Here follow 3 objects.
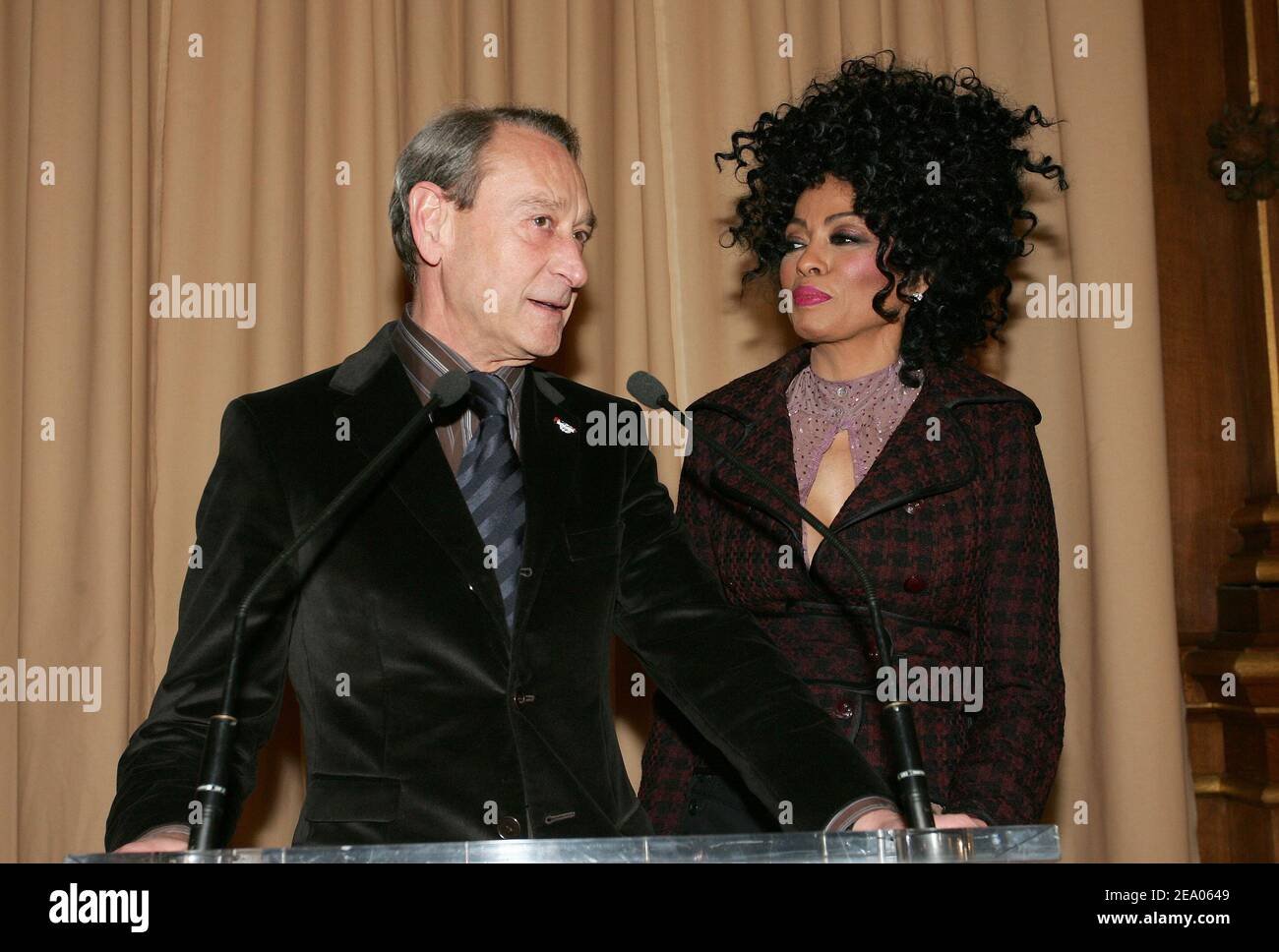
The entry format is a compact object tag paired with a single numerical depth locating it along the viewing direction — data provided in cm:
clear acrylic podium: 96
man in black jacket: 155
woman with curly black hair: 195
